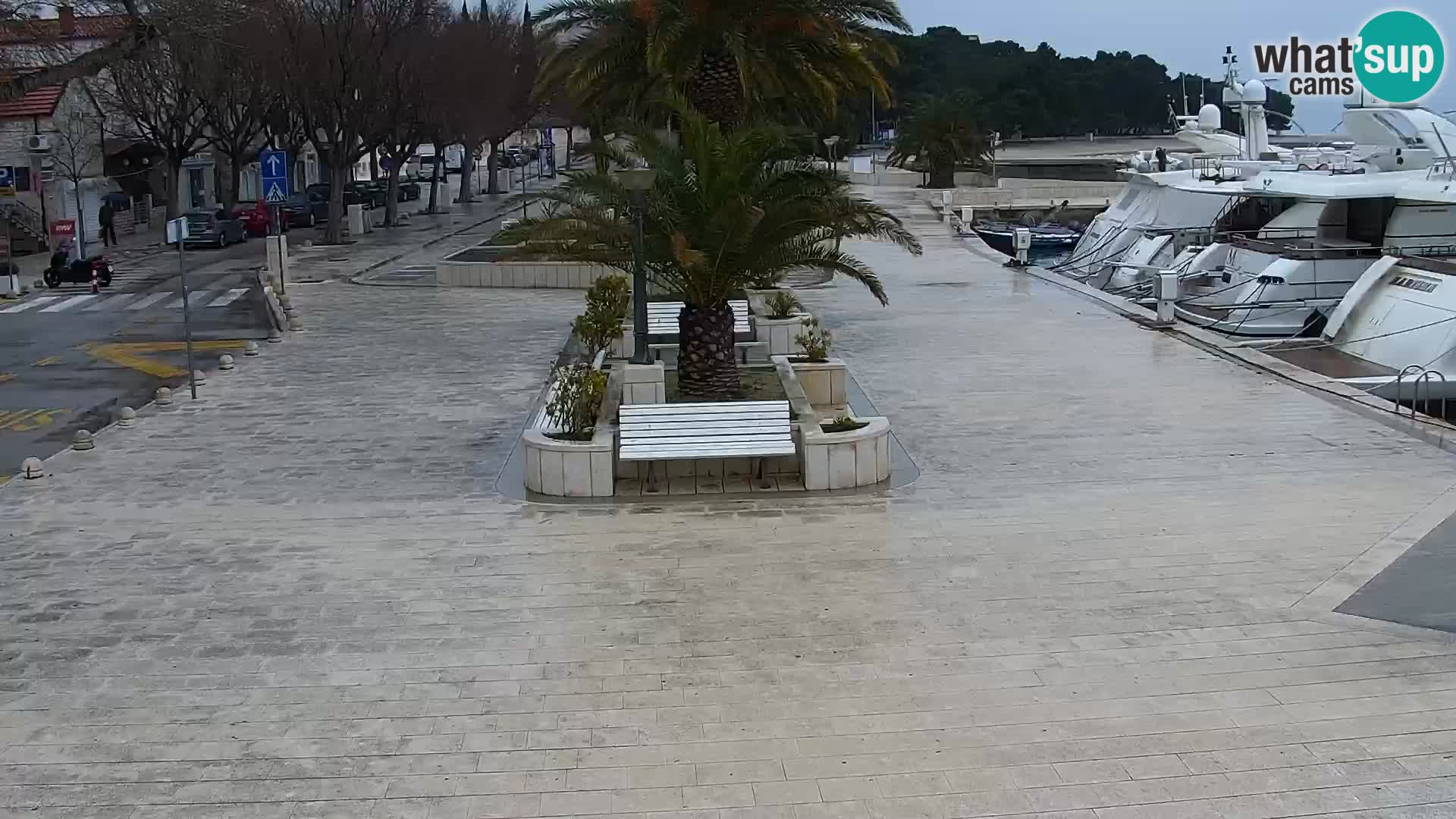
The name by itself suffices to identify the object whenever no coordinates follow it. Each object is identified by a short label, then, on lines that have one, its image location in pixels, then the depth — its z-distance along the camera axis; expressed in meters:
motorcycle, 31.11
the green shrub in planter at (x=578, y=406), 12.36
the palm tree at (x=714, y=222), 12.70
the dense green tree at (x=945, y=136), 62.97
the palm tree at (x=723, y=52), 20.31
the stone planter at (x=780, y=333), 18.56
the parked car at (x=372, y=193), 59.22
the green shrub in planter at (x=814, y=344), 15.38
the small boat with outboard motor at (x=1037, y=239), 49.50
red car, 46.28
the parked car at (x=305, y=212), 49.16
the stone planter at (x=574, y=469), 11.70
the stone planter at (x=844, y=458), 11.79
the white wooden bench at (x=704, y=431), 11.69
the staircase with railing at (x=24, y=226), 40.34
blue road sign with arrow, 24.78
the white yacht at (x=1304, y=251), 27.42
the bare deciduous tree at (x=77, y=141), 41.88
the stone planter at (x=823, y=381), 15.16
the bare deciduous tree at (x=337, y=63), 40.25
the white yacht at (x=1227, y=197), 32.31
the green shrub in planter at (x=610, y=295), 17.14
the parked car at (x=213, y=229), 41.59
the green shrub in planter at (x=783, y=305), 18.89
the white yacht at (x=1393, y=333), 19.95
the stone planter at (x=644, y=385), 13.77
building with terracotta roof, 40.16
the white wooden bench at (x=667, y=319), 17.38
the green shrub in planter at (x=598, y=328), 16.55
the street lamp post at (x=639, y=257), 12.40
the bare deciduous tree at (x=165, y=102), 41.47
